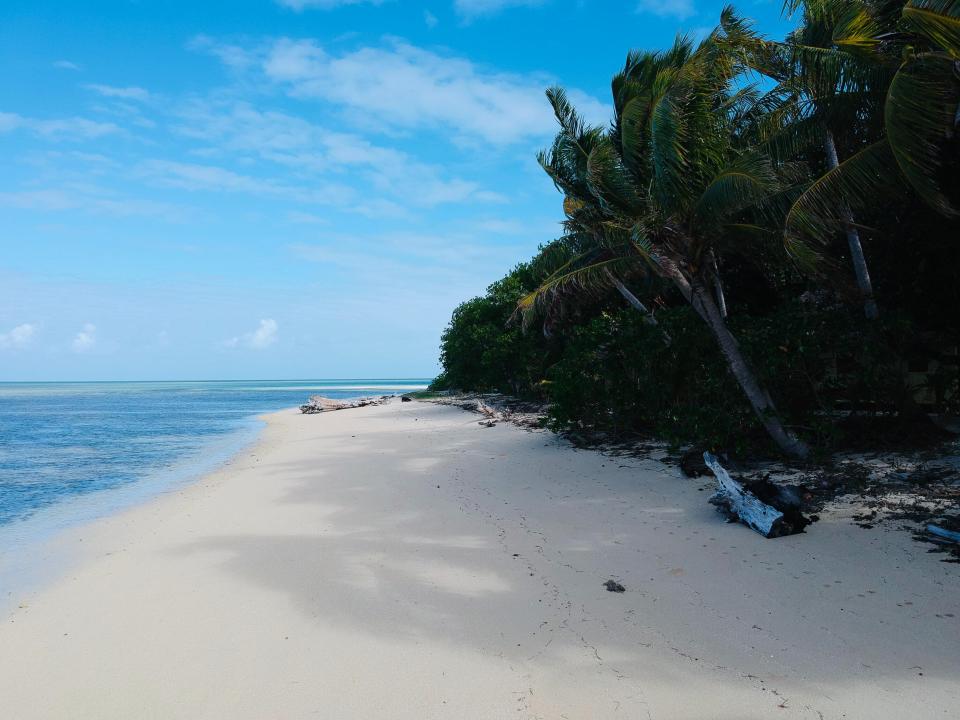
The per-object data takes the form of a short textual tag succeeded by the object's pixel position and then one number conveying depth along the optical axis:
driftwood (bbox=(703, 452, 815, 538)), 5.73
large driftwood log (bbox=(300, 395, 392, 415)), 34.06
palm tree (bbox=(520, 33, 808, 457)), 8.20
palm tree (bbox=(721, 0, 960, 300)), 6.11
